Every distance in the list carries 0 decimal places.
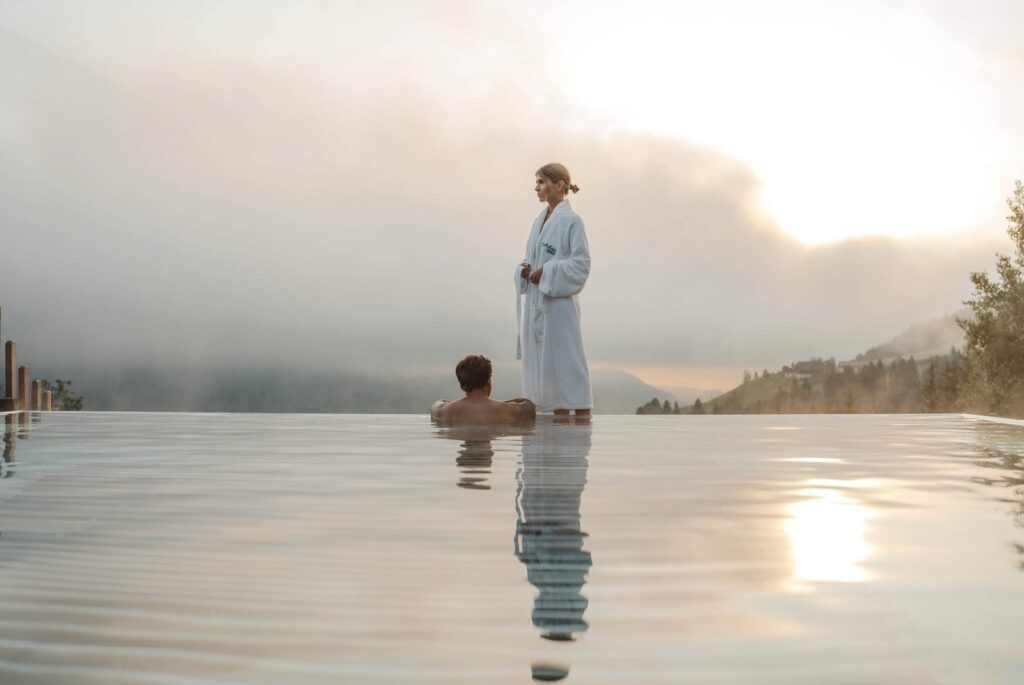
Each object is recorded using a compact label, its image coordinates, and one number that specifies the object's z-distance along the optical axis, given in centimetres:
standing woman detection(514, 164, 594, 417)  802
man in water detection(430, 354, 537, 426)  688
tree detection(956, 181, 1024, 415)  3734
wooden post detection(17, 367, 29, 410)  1553
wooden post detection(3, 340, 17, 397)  1373
